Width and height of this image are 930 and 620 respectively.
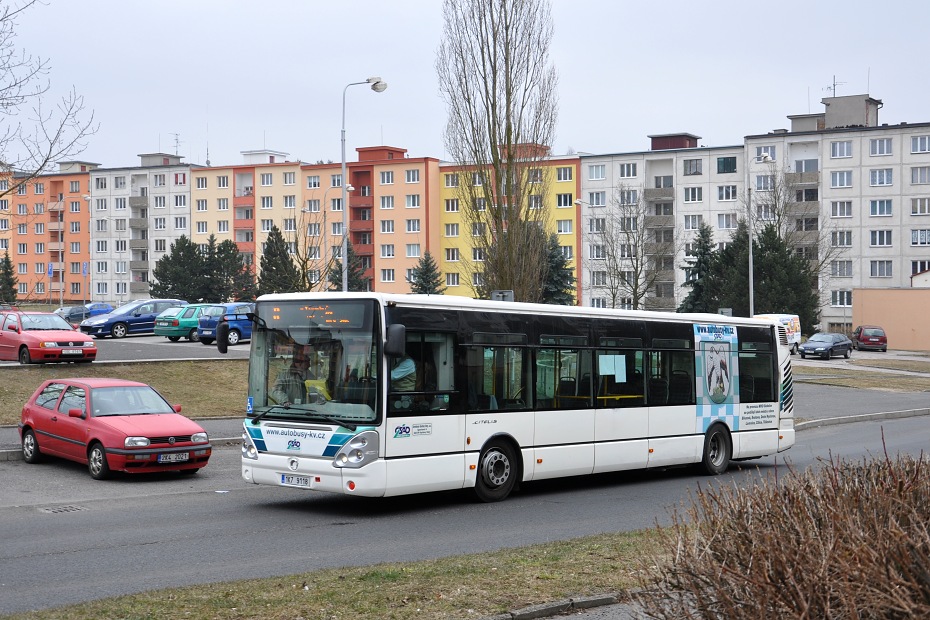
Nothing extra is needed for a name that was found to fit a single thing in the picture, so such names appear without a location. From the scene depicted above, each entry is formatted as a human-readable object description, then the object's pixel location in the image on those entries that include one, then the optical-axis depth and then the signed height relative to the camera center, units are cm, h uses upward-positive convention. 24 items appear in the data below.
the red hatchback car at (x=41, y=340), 2952 -69
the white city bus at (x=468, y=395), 1323 -114
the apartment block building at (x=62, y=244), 12338 +811
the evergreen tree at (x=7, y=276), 10712 +398
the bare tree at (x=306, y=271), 3895 +152
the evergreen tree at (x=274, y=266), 8006 +366
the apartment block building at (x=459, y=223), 10250 +846
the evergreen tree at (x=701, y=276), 7706 +236
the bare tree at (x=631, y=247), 7975 +498
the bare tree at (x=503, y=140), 3612 +578
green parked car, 4822 -38
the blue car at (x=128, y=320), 5116 -28
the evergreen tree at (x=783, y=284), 7375 +165
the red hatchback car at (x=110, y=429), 1628 -177
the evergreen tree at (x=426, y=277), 8631 +273
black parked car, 6138 -212
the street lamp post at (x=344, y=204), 3007 +345
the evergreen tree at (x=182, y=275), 9844 +347
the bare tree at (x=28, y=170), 1829 +259
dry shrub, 431 -104
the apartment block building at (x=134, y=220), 11925 +1033
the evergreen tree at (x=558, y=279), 6638 +192
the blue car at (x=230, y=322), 4719 -43
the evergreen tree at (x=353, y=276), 8312 +291
